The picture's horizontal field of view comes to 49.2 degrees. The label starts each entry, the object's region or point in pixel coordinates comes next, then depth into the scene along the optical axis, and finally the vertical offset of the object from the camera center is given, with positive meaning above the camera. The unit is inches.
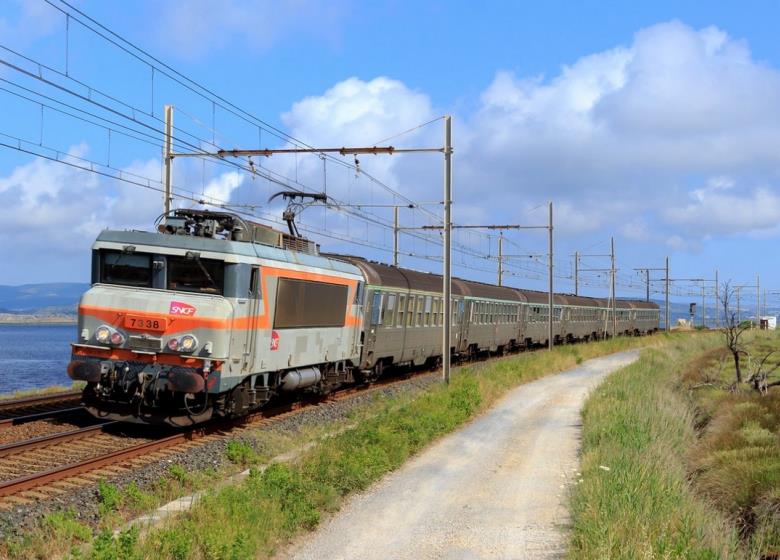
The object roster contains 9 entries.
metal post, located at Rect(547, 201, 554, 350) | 1657.2 +20.3
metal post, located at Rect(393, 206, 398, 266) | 1455.2 +139.1
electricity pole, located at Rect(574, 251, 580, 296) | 2489.2 +137.0
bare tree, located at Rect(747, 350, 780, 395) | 1076.2 -74.5
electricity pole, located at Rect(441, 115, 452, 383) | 942.4 +94.9
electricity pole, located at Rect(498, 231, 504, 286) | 2148.9 +147.1
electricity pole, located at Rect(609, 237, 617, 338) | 2293.1 +30.2
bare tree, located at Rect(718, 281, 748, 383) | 1137.4 -0.5
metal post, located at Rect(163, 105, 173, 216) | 873.5 +154.5
